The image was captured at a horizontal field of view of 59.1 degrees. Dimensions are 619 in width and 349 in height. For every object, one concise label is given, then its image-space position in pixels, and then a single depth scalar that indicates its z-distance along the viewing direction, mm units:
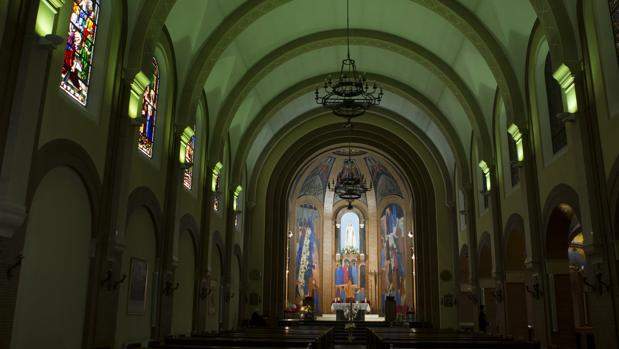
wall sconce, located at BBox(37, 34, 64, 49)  7969
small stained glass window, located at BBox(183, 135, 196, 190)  16469
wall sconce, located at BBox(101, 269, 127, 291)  10562
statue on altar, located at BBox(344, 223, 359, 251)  38719
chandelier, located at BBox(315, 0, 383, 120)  14578
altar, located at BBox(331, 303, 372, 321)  27750
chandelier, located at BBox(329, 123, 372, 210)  26830
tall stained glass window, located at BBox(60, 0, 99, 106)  9680
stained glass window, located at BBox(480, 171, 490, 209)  19425
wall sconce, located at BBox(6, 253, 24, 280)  7516
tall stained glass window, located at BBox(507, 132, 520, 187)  16391
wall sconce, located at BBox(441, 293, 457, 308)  24055
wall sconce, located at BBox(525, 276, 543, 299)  13812
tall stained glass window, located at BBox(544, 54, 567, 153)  13059
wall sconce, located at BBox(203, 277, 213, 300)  17375
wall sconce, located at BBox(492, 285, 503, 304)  16781
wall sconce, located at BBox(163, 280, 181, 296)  14227
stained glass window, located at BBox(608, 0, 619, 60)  10008
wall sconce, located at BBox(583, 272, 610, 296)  10138
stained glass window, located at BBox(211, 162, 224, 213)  18695
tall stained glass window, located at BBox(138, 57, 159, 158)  13359
